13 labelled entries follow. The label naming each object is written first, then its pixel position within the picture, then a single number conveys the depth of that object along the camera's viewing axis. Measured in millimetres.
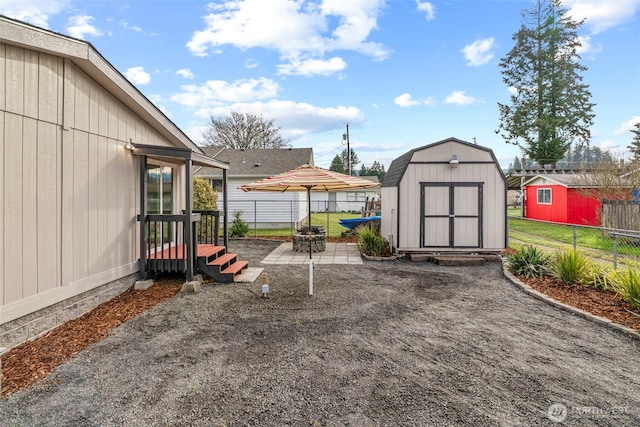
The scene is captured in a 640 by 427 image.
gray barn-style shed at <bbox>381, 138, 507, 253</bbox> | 8516
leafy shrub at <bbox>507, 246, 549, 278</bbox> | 6574
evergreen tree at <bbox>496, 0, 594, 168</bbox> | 26297
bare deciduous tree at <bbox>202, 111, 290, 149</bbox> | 32531
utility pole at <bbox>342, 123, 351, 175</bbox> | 33938
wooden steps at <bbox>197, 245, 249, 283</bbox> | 6391
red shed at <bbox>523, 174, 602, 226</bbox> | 16555
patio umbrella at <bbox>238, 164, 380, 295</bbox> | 7293
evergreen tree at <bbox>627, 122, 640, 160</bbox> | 23203
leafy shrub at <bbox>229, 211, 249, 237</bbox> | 13383
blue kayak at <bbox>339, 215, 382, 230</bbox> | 12691
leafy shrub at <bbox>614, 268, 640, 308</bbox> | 4398
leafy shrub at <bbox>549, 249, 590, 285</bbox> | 5859
